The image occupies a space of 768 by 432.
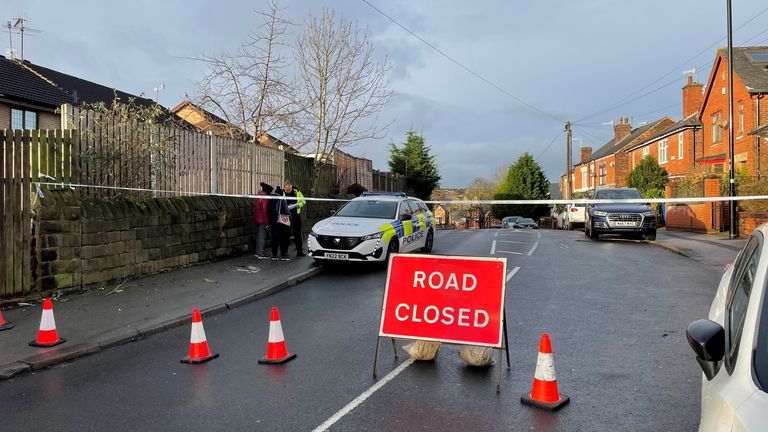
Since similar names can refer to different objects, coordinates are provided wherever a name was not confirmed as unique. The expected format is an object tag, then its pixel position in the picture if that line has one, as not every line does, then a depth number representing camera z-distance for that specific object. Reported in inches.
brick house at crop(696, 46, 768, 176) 973.8
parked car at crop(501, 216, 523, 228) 1549.5
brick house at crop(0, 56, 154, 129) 954.2
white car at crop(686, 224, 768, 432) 77.2
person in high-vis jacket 510.3
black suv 700.0
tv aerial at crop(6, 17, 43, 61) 1203.5
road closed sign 201.0
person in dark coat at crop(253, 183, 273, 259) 497.0
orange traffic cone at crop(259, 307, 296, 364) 222.5
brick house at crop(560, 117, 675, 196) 1923.0
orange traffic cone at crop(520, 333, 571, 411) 173.5
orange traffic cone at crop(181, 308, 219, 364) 225.1
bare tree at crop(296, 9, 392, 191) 703.7
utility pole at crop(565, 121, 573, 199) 1790.2
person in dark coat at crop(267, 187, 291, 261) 487.9
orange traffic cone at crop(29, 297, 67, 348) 243.0
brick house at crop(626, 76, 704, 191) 1316.4
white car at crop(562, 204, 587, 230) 1124.5
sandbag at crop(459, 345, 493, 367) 212.8
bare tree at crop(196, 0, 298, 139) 637.3
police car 446.3
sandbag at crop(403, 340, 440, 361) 220.1
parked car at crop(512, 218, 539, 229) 1501.0
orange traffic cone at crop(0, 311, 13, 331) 267.3
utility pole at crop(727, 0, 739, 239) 668.7
